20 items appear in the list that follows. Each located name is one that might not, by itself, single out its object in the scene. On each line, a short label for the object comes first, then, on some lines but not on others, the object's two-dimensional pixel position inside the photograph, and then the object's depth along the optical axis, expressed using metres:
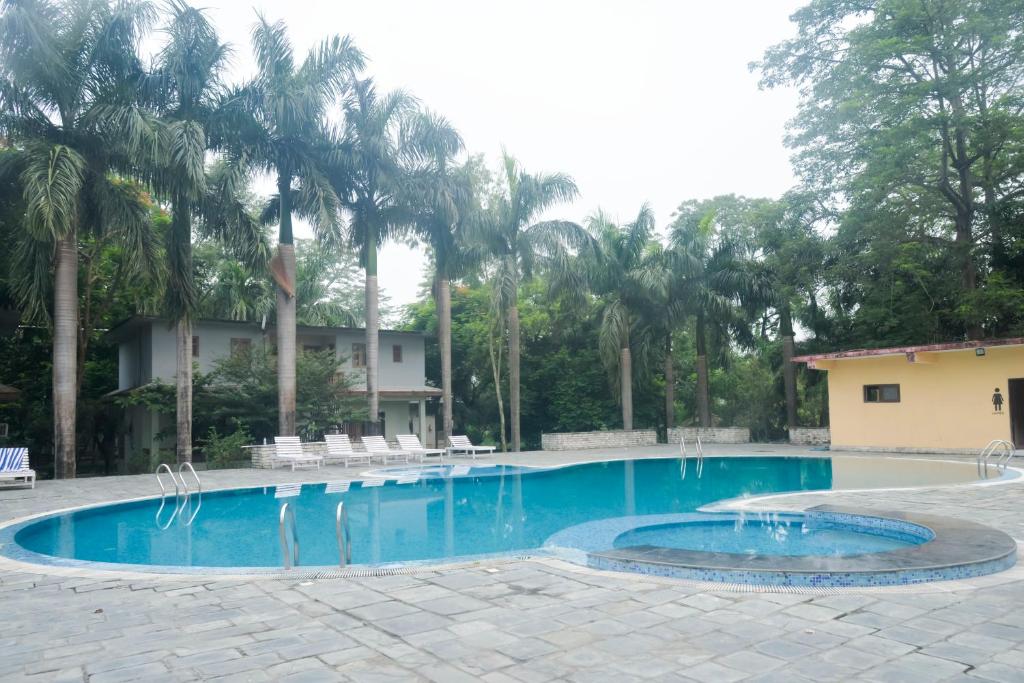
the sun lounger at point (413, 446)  21.66
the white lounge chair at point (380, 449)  20.86
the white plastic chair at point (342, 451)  20.36
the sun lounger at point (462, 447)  22.88
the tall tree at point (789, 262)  23.83
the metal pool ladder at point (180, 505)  11.74
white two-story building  24.25
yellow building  19.97
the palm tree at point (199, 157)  17.97
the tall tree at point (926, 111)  20.27
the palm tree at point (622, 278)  26.17
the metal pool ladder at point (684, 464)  18.38
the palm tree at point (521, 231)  24.97
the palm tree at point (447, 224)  22.75
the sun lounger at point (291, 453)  19.26
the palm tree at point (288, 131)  19.81
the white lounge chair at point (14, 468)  14.88
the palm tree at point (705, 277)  26.52
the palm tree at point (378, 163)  21.69
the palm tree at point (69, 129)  15.60
